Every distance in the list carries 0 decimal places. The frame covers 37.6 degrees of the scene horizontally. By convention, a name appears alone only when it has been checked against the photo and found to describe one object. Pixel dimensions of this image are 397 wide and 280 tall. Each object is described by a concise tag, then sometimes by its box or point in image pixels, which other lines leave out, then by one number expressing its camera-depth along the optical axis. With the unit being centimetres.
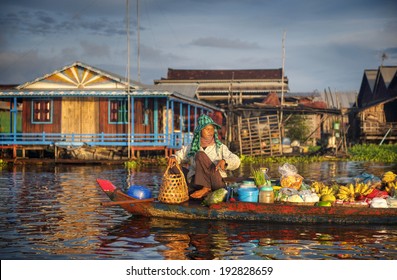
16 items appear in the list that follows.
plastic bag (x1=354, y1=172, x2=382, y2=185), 1020
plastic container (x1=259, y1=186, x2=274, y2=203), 886
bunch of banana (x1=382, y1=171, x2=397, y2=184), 1010
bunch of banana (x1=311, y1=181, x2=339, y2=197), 942
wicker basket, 889
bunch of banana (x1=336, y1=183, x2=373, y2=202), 936
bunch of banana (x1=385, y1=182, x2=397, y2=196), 932
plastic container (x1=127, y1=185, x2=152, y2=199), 918
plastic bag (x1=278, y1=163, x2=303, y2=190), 954
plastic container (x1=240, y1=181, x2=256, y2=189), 911
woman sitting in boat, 912
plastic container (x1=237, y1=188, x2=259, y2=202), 892
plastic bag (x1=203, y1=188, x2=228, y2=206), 881
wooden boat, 848
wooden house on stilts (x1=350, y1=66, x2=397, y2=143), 3284
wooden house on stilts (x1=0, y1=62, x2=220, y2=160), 2262
